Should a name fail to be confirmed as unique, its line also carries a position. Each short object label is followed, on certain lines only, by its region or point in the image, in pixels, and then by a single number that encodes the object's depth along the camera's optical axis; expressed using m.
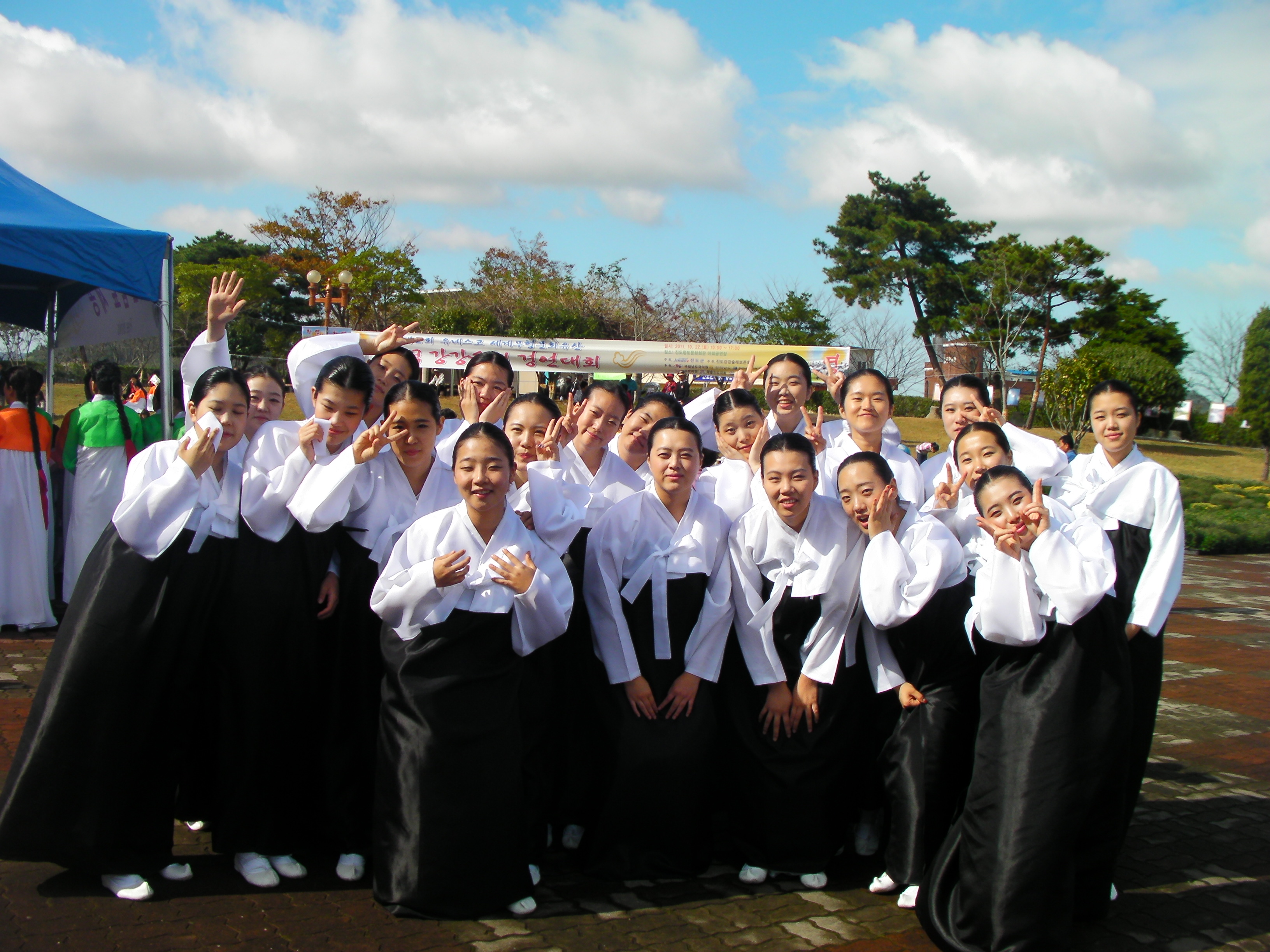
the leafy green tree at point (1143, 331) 37.06
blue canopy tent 6.77
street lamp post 19.83
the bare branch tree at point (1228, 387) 38.68
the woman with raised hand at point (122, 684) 3.30
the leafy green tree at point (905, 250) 36.19
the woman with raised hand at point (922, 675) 3.55
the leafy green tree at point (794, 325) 34.38
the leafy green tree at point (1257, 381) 31.28
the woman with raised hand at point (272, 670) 3.52
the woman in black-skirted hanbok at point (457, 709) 3.30
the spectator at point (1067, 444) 15.12
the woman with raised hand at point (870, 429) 4.54
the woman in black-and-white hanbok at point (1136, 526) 3.86
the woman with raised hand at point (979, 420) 4.33
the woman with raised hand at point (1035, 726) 3.10
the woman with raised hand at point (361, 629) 3.67
